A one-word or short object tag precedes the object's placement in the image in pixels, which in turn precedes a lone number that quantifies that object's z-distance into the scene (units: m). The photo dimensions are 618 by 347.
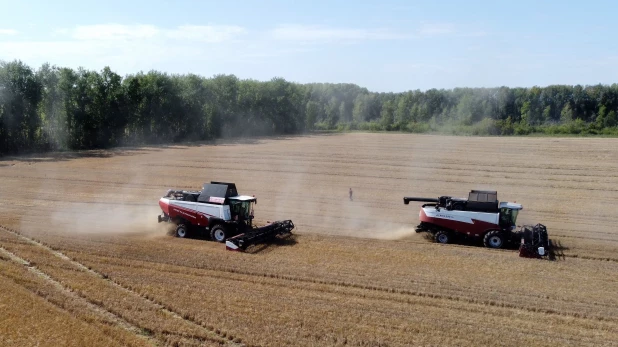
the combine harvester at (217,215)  24.02
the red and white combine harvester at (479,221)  23.42
